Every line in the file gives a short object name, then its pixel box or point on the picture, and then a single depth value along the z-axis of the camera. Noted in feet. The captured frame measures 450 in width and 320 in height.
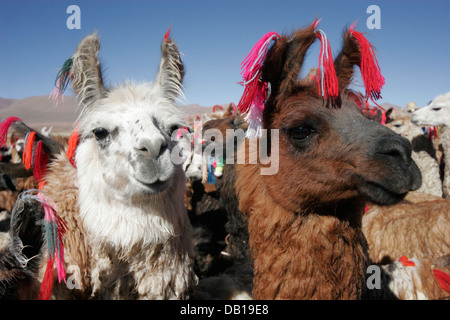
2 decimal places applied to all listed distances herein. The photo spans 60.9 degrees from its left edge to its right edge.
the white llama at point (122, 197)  2.18
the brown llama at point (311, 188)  2.14
